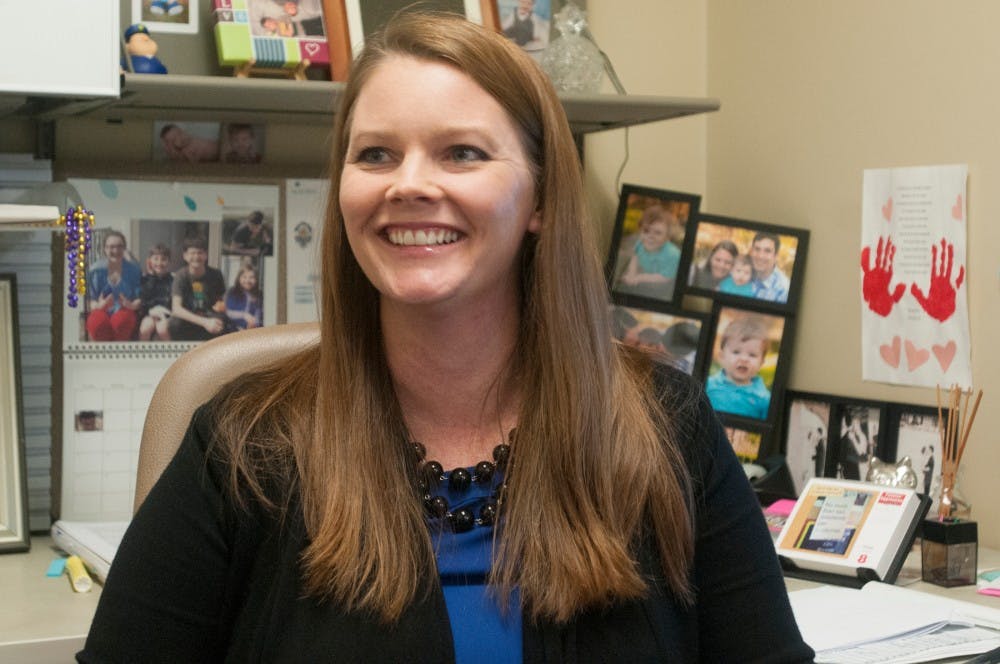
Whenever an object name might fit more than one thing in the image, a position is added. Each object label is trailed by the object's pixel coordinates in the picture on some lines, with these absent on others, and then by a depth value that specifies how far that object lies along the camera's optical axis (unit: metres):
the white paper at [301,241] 2.23
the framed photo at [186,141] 2.16
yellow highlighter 1.71
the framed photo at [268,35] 2.00
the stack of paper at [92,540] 1.76
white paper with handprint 1.97
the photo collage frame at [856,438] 2.02
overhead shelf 1.86
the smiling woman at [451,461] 1.20
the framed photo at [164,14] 2.10
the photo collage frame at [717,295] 2.29
